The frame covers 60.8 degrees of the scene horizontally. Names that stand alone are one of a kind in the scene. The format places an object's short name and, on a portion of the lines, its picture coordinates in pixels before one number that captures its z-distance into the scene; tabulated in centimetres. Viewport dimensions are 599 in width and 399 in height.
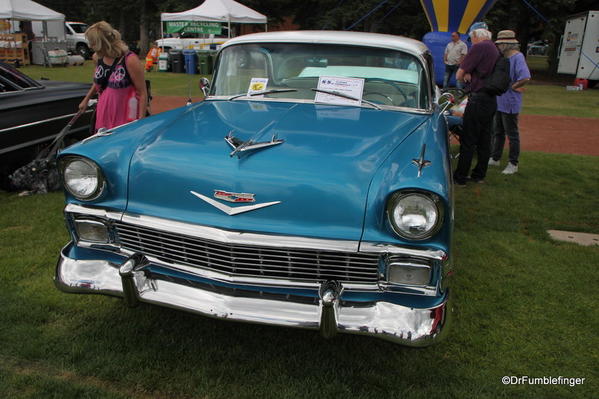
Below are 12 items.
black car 495
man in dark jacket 564
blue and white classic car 229
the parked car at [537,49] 6028
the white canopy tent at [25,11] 1969
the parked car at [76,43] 2733
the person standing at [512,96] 619
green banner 2072
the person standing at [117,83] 450
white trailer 1819
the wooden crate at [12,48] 2155
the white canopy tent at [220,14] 2078
